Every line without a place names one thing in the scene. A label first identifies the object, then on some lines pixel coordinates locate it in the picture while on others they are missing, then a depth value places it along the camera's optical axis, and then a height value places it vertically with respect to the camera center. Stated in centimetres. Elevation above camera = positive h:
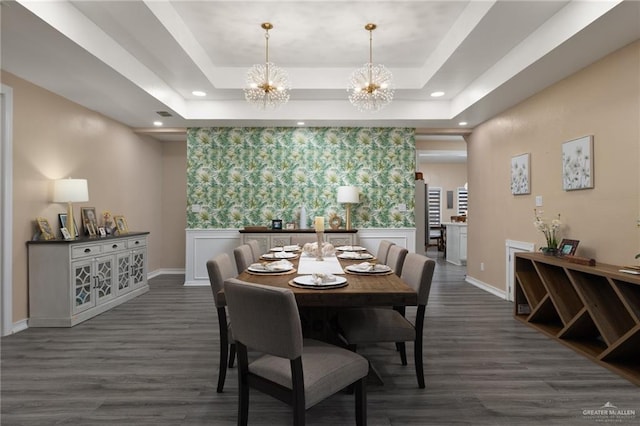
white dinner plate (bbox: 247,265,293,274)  245 -39
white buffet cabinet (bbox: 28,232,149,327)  358 -72
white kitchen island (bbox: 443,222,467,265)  748 -64
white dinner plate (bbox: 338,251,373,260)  306 -38
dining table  184 -42
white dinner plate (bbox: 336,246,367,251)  367 -38
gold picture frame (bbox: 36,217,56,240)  371 -18
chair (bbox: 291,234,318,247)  474 -36
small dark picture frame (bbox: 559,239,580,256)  329 -32
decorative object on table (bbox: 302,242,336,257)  312 -33
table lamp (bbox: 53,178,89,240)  379 +20
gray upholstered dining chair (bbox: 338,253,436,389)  218 -71
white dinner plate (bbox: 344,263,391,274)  237 -38
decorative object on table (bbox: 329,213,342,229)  548 -14
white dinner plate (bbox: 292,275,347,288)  195 -39
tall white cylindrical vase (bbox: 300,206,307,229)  546 -11
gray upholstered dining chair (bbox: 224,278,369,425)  148 -69
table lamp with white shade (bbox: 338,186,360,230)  528 +26
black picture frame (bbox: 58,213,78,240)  399 -10
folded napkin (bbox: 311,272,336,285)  201 -38
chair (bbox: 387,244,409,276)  293 -39
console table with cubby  252 -80
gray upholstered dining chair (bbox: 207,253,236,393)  225 -73
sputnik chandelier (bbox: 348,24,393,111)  342 +124
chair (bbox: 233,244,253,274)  305 -39
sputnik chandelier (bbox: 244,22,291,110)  344 +123
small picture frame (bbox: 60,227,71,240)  389 -24
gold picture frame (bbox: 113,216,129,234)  511 -18
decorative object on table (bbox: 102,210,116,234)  482 -13
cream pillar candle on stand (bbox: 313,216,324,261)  289 -18
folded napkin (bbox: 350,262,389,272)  242 -38
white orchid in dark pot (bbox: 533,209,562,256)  347 -19
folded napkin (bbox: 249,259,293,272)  247 -38
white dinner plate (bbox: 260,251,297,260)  311 -38
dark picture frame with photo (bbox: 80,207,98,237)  444 -11
